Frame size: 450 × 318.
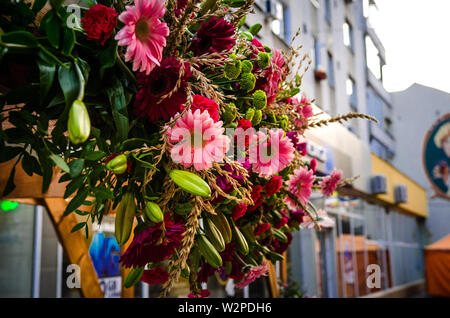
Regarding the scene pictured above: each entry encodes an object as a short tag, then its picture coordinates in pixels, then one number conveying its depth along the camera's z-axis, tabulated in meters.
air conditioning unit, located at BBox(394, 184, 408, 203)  9.19
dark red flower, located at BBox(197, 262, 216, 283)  0.80
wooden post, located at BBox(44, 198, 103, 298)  2.16
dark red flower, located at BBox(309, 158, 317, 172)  0.91
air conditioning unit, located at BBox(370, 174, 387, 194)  7.46
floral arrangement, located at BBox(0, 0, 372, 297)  0.49
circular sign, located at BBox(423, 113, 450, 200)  9.25
